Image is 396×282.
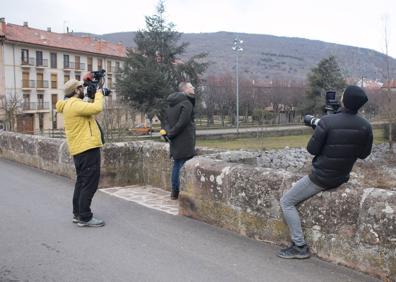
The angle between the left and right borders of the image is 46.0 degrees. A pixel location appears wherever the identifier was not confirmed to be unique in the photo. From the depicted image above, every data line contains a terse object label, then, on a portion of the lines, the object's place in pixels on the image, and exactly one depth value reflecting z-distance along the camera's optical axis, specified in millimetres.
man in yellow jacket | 5422
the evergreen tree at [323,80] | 52844
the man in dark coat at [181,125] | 6355
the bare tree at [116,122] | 20000
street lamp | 44125
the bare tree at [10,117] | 21188
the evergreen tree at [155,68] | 38719
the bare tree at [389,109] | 32978
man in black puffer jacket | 4004
